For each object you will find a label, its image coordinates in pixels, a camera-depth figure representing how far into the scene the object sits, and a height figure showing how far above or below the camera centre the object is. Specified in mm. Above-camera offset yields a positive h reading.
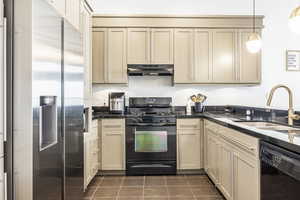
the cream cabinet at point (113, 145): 2965 -715
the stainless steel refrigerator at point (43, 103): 1070 -31
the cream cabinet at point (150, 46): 3177 +868
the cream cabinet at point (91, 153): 2295 -724
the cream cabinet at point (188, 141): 2973 -655
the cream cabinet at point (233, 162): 1505 -619
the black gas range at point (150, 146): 2934 -722
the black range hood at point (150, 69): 3160 +480
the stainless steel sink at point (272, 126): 1671 -268
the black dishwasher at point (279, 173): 1056 -458
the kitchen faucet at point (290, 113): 1749 -133
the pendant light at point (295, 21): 1477 +602
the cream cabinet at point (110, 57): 3174 +682
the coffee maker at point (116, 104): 3163 -91
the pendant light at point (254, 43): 2269 +653
